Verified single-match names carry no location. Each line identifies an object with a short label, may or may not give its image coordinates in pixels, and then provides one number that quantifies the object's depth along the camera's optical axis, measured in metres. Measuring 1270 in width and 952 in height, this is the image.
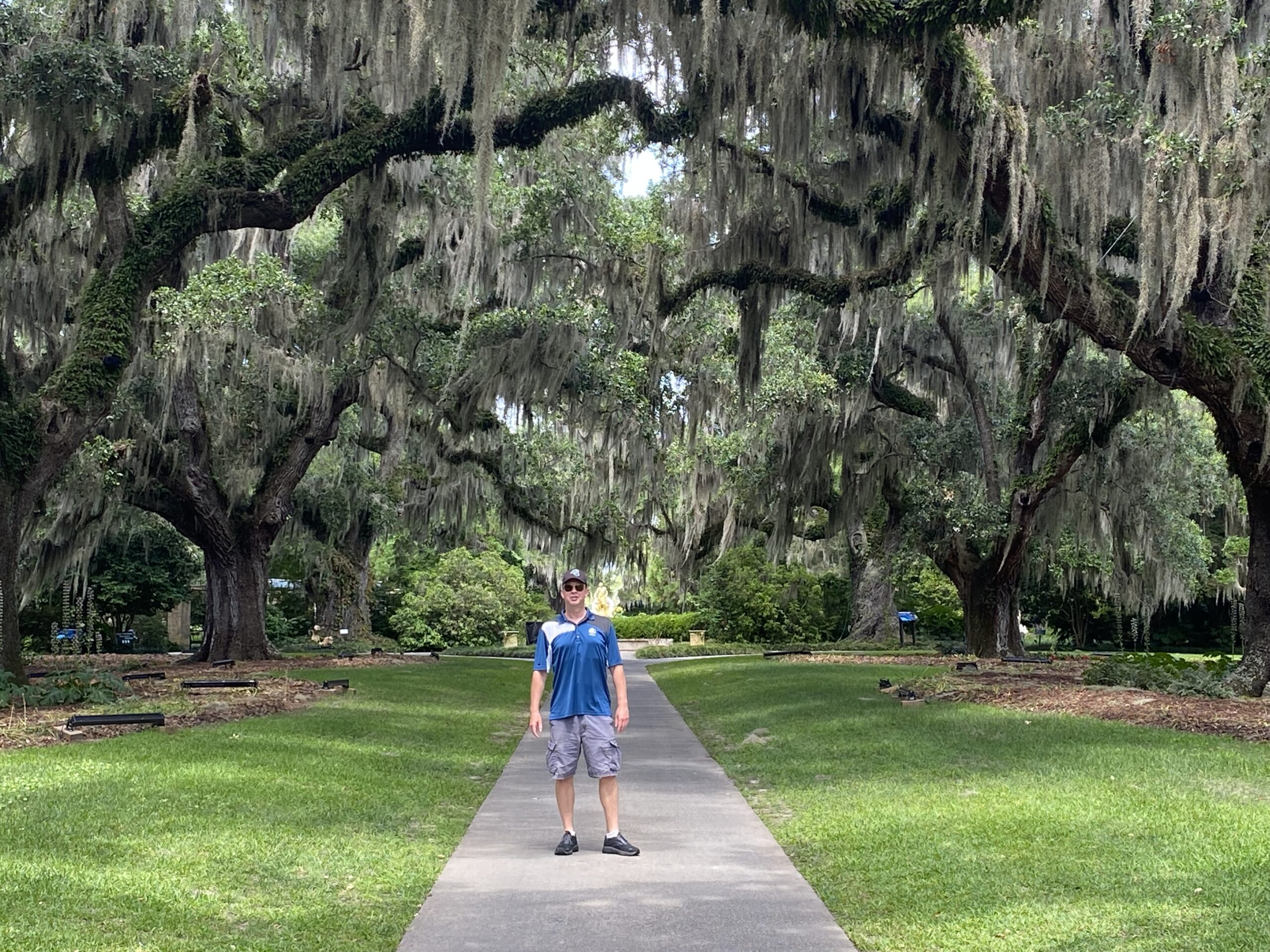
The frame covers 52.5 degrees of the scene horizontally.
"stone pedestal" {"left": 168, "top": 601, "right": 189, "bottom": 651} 42.16
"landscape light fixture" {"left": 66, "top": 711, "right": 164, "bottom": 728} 11.20
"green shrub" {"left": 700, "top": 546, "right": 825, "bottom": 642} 37.75
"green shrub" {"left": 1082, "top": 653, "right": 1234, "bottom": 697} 14.27
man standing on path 6.92
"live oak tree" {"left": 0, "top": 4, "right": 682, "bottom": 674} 13.77
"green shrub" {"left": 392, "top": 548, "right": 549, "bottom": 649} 39.03
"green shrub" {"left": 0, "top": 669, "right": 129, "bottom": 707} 13.33
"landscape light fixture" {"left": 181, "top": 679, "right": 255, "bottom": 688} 16.19
